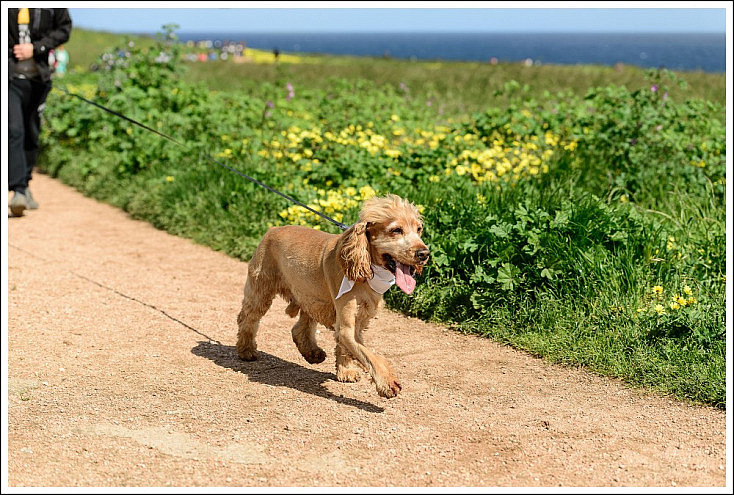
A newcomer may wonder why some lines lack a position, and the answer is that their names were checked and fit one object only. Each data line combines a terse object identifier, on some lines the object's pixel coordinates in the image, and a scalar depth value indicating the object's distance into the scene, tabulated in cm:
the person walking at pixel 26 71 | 952
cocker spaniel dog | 474
